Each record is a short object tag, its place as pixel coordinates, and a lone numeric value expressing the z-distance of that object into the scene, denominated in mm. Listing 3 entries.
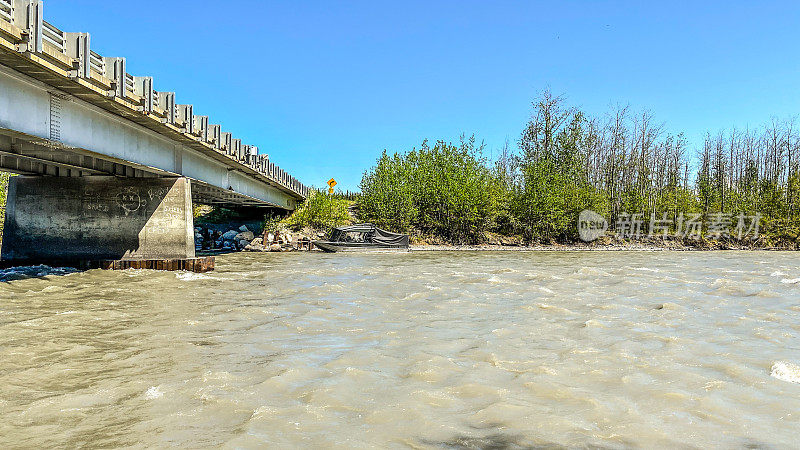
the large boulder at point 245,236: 43669
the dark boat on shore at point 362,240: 38438
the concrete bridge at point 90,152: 13070
